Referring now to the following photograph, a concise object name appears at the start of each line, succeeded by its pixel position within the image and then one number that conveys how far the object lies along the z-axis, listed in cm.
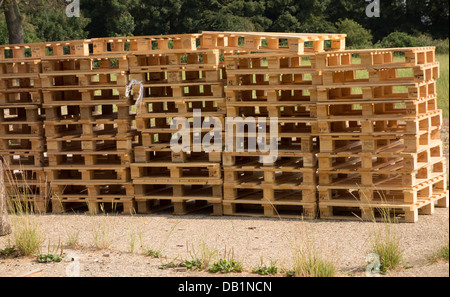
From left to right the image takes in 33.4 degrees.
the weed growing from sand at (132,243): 862
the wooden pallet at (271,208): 1018
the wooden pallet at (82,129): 1093
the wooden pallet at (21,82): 1125
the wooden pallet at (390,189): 973
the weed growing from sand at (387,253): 757
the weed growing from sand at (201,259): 786
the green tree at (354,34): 4218
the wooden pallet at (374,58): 946
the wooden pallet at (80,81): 1083
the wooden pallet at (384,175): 973
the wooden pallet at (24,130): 1134
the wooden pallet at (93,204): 1095
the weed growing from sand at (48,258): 827
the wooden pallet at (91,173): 1095
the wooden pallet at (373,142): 966
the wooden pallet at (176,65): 1040
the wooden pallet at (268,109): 1010
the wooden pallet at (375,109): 960
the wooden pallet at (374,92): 951
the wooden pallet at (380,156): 967
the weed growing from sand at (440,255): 748
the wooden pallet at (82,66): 1083
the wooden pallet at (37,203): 1125
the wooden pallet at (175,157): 1054
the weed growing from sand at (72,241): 895
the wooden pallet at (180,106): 1046
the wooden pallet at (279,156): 1010
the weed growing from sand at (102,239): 877
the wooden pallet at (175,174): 1051
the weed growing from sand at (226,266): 771
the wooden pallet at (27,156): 1134
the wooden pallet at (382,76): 948
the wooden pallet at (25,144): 1134
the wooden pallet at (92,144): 1093
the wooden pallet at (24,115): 1133
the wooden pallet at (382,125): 961
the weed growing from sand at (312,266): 718
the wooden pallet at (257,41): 988
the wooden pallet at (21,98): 1129
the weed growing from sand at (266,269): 757
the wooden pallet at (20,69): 1121
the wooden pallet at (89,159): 1094
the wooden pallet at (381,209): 966
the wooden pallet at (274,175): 1016
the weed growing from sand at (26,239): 850
